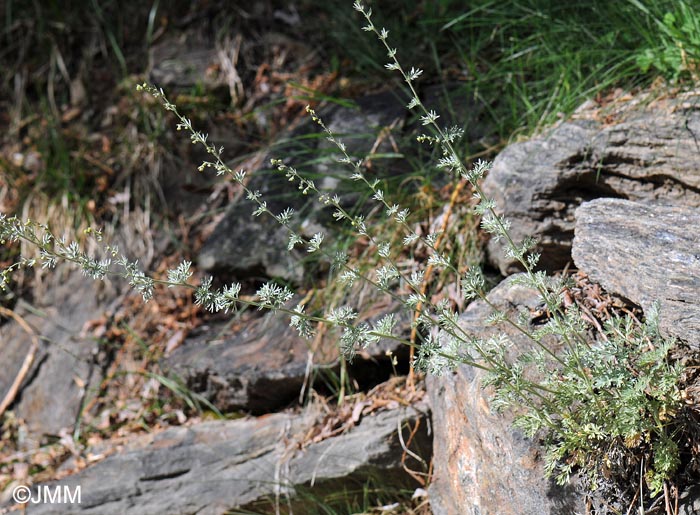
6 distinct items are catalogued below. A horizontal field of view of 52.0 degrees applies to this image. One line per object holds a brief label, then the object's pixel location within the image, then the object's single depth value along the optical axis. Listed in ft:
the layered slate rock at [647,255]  6.96
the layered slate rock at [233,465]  10.17
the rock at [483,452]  7.23
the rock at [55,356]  14.26
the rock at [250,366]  11.53
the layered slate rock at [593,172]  9.27
